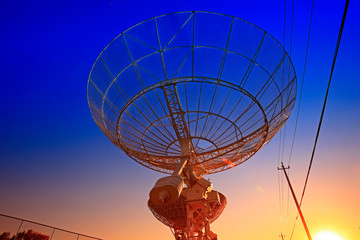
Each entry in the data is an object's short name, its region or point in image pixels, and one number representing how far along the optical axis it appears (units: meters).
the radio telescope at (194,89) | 12.74
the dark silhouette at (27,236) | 8.62
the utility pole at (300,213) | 18.32
